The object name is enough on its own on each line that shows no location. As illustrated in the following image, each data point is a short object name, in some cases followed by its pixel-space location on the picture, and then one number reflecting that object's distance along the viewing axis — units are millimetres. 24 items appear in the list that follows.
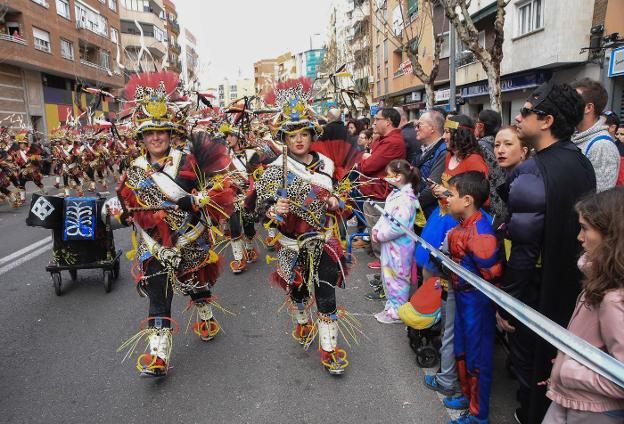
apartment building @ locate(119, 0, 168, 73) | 44625
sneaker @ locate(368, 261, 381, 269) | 6176
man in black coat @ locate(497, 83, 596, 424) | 2336
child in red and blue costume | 2740
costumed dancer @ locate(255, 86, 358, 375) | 3459
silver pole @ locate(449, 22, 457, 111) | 11195
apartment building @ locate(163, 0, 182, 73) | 57622
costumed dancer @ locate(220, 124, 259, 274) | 6211
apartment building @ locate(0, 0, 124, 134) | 24828
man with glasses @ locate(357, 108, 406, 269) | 5074
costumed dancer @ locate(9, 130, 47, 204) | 12664
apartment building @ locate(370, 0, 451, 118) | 22109
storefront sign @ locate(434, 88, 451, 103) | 21702
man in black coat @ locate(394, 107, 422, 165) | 6004
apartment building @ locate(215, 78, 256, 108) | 105062
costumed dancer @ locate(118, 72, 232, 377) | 3535
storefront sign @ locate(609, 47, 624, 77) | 10661
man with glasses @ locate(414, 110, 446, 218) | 4523
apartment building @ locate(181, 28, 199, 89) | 68969
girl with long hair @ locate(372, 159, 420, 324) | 4258
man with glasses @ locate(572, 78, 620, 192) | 2924
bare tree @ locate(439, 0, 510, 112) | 7863
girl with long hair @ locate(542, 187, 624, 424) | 1678
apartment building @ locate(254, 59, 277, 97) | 86994
